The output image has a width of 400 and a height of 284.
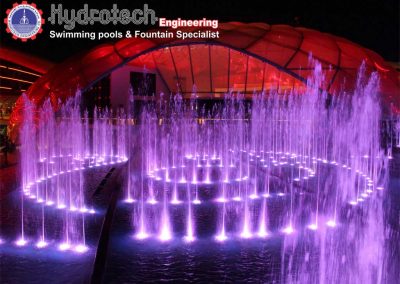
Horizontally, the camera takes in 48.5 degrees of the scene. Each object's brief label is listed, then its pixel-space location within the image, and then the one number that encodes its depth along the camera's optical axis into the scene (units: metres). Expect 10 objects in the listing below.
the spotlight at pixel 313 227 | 6.11
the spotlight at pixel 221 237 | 5.61
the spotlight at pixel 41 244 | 5.37
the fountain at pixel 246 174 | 5.61
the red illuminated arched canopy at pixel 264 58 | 19.33
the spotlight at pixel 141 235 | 5.61
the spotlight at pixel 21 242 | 5.44
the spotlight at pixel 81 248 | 5.15
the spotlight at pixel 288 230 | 5.91
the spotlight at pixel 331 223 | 6.26
